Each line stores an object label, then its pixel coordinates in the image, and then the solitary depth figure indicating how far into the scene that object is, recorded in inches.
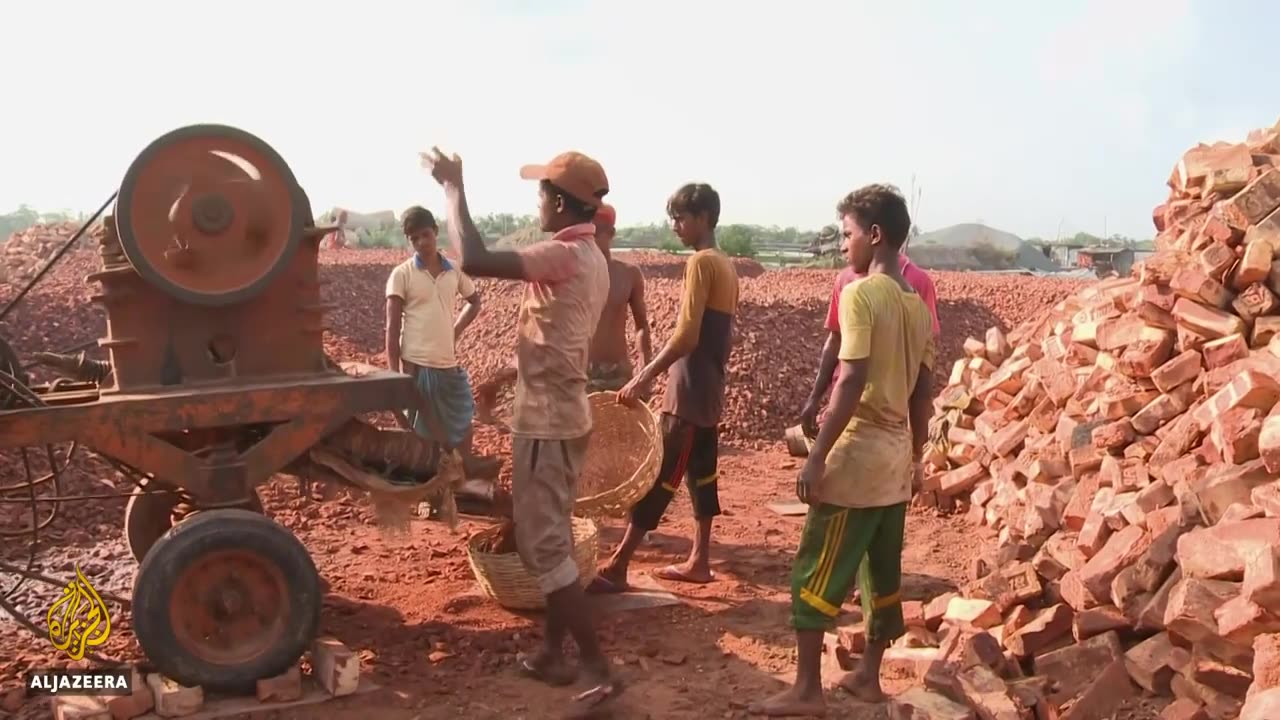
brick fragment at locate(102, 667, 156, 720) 142.9
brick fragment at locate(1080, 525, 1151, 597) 167.5
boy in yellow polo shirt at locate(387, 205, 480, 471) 229.6
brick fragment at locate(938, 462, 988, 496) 271.6
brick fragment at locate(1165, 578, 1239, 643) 142.0
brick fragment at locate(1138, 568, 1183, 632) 154.9
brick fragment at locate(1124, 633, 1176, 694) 148.7
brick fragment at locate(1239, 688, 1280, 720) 117.1
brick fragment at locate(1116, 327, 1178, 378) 217.3
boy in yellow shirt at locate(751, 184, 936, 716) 141.6
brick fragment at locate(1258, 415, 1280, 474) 158.4
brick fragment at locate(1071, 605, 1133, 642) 159.9
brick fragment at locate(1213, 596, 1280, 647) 132.7
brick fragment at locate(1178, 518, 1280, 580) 141.4
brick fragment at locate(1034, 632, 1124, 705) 151.9
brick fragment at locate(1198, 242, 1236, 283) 210.4
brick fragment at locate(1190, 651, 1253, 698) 137.5
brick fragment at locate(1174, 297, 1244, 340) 204.1
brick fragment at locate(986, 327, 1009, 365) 306.2
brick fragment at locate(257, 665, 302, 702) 149.6
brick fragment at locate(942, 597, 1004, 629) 174.1
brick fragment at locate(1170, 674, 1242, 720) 137.6
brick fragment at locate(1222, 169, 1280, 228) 209.3
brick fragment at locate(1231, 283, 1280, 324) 205.2
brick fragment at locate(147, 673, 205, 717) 143.9
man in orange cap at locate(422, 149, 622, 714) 149.4
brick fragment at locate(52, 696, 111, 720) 139.5
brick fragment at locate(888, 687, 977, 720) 139.4
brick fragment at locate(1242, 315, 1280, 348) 201.0
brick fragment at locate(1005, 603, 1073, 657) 162.7
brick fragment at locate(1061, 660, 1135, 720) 145.6
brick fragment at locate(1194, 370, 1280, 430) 175.0
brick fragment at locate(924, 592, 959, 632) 180.9
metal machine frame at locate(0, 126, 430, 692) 146.3
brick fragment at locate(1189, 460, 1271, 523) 161.9
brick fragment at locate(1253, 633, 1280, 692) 126.0
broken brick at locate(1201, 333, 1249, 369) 199.6
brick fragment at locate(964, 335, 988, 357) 316.2
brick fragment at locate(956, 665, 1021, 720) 138.2
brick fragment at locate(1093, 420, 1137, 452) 214.2
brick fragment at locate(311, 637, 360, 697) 152.5
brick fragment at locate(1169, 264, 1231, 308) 210.4
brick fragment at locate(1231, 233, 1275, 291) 204.8
